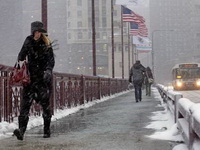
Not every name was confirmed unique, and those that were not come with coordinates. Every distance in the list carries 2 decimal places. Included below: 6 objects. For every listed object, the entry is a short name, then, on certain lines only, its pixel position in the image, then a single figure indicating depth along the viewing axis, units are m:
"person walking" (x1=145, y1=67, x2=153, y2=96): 22.91
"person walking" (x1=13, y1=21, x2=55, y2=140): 6.19
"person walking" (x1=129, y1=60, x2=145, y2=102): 16.83
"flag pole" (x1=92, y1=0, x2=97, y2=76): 25.88
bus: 30.53
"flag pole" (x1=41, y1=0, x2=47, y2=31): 12.51
